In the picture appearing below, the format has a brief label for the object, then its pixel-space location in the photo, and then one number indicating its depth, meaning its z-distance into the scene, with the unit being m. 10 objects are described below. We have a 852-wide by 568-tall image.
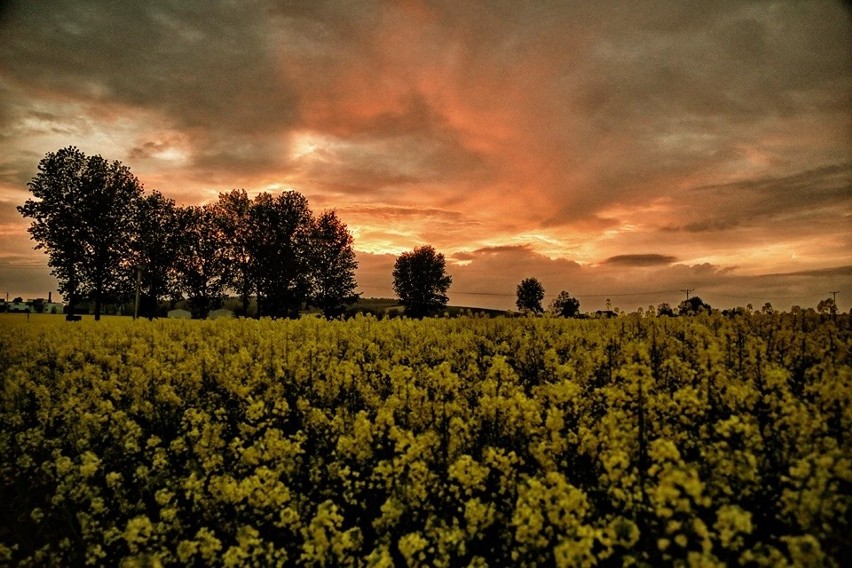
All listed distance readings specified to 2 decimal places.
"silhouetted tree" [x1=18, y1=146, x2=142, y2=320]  49.25
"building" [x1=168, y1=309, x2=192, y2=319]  79.38
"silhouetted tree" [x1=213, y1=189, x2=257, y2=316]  62.50
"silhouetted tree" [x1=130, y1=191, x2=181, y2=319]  57.72
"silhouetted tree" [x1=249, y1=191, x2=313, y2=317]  61.62
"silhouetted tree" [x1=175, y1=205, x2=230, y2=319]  61.62
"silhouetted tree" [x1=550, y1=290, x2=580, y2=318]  133.62
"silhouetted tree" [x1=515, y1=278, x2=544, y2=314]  140.26
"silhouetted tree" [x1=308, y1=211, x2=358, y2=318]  68.94
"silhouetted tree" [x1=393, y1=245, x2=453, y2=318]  92.31
